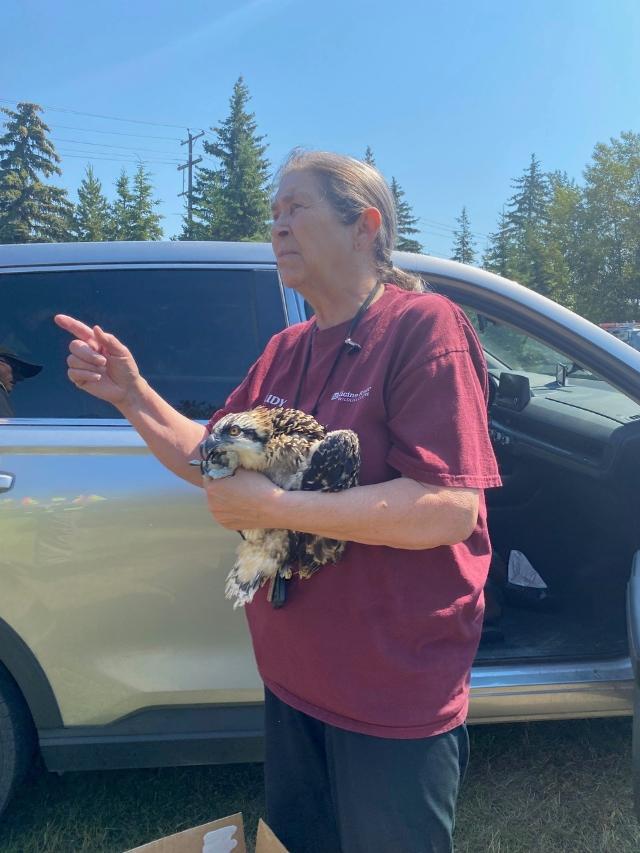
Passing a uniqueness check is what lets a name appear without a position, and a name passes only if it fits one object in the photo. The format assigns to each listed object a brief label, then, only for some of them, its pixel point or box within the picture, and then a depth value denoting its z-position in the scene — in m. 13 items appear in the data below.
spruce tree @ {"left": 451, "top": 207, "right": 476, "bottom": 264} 58.53
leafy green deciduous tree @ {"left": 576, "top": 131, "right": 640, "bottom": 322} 39.59
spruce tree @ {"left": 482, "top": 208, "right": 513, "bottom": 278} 47.31
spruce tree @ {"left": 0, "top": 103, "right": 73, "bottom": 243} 37.62
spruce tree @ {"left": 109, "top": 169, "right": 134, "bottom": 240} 41.38
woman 1.11
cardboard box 1.36
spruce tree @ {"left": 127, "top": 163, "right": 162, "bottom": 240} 40.84
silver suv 1.96
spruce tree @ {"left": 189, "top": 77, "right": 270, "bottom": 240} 42.66
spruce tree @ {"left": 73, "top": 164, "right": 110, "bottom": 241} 40.84
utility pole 47.22
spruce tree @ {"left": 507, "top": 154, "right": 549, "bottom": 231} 61.12
